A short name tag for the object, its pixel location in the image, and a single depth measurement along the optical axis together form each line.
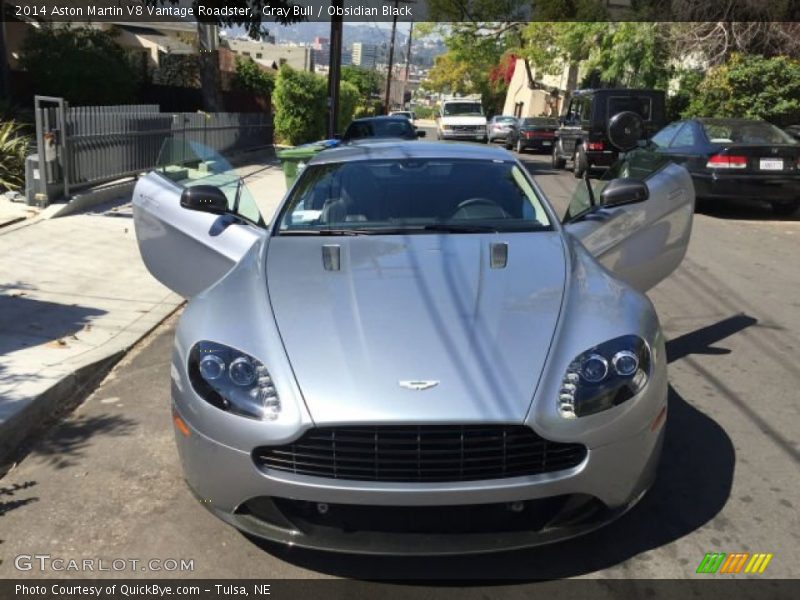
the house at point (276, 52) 76.75
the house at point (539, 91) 40.91
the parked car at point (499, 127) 34.28
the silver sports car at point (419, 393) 2.65
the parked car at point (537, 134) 28.00
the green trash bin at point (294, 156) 10.96
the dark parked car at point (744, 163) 11.18
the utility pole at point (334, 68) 20.97
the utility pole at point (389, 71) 48.34
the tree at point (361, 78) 54.56
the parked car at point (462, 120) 31.91
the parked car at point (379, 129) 14.90
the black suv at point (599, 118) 16.95
